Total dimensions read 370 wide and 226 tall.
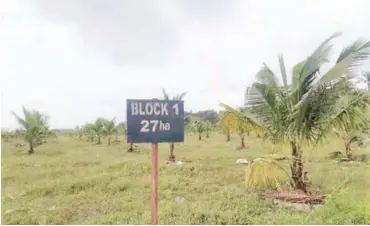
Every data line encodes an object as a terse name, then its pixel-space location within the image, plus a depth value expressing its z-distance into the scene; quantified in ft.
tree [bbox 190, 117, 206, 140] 68.69
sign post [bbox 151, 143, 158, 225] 9.26
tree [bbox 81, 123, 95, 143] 67.26
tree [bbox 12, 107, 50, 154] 47.67
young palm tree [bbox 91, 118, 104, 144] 62.73
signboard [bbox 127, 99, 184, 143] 9.02
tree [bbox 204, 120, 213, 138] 75.85
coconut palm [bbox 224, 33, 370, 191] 17.20
